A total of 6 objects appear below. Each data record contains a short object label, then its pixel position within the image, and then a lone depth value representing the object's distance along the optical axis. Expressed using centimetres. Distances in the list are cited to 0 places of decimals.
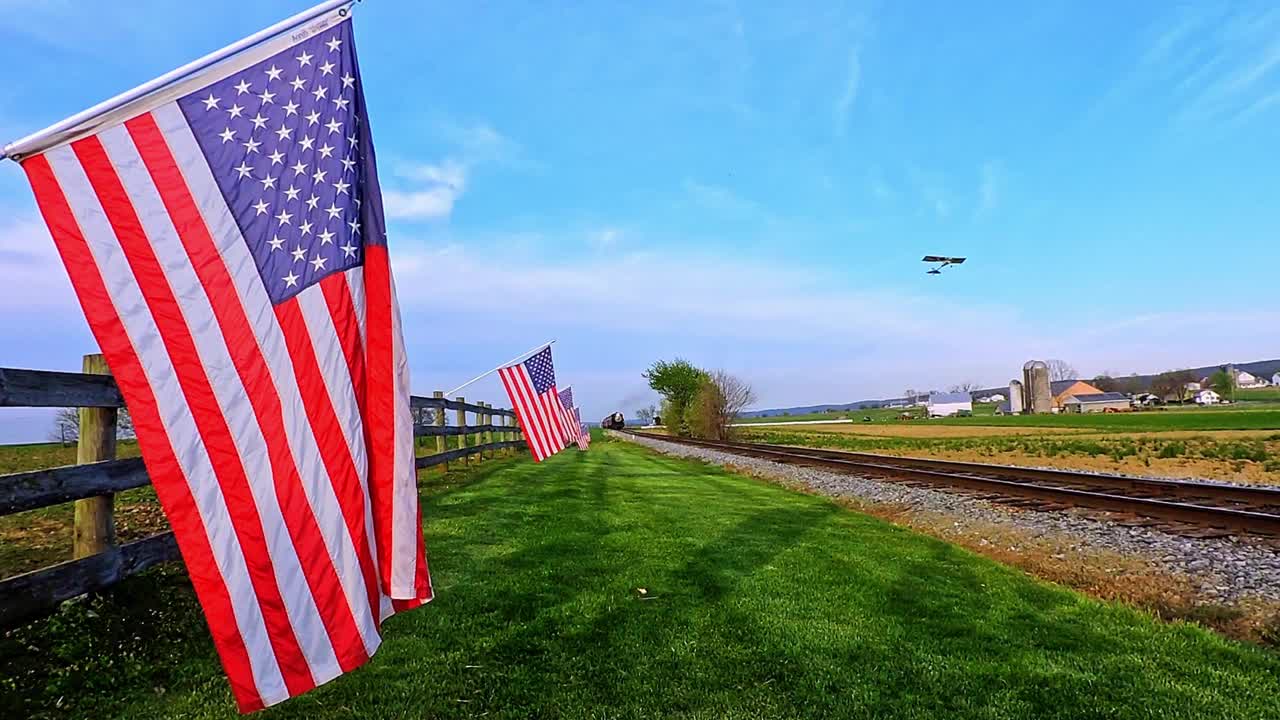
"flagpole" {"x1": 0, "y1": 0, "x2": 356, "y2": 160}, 204
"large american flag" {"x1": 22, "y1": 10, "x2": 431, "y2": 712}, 219
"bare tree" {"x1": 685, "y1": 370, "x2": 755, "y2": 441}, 5241
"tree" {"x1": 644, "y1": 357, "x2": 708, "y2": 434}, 6819
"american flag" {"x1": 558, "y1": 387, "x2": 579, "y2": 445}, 1606
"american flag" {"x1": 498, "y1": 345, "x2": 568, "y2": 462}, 1255
